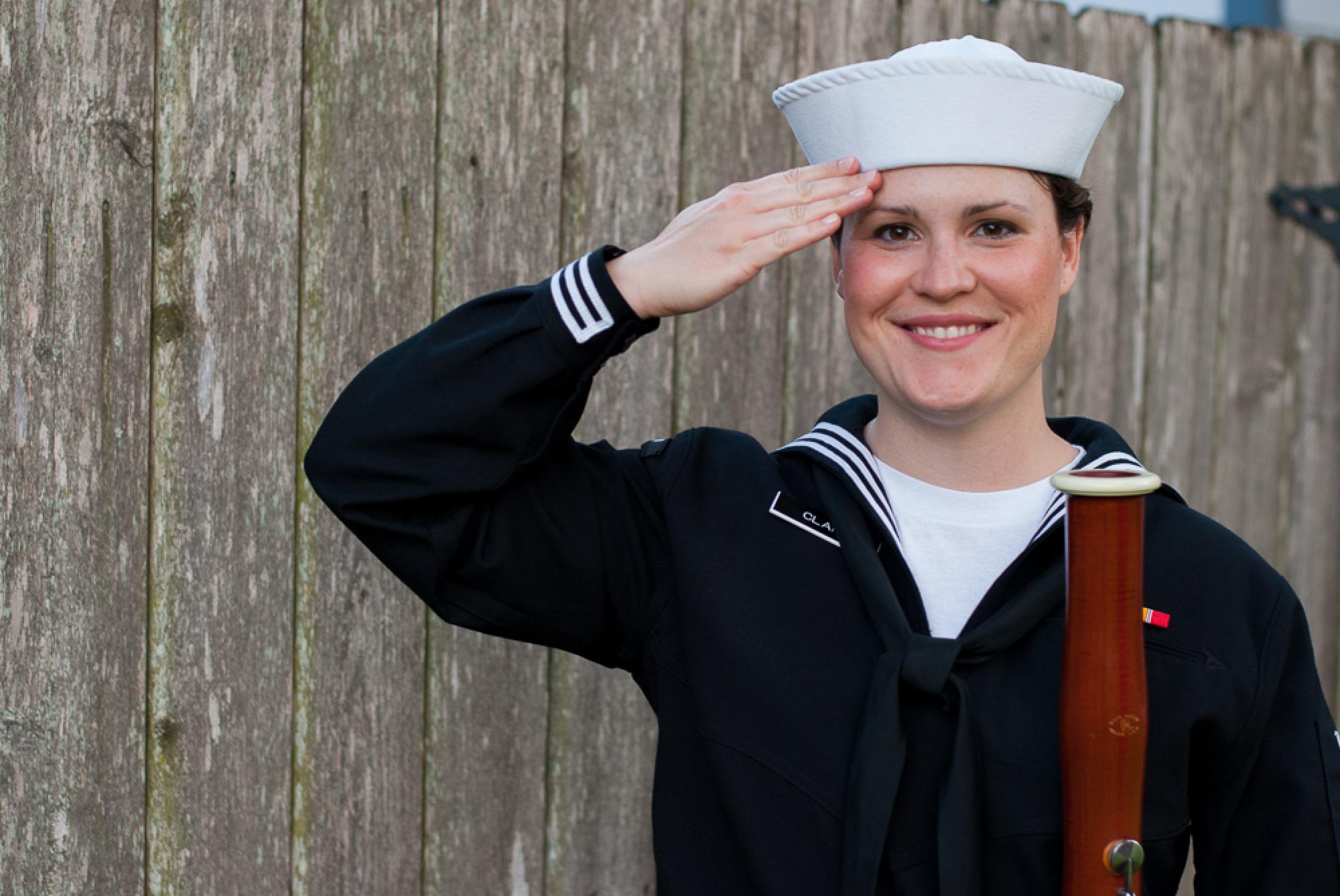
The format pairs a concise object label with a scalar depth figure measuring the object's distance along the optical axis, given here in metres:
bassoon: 2.18
